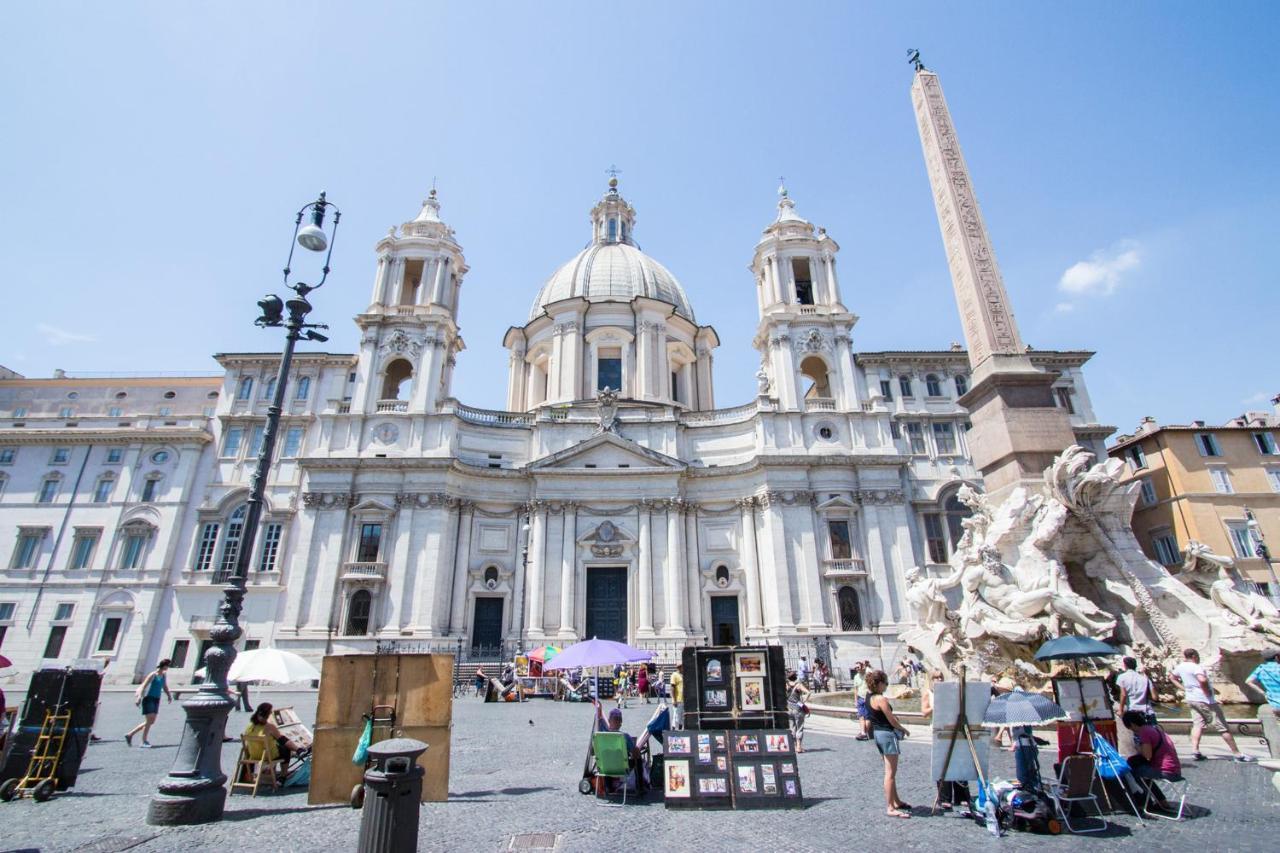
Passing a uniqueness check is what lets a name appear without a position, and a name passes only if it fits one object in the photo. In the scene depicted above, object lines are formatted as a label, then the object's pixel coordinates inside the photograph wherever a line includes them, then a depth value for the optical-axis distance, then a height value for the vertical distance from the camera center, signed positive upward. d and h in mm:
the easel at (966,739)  6440 -771
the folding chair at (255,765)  8219 -1106
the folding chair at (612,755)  7824 -993
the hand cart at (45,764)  7910 -1035
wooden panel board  7707 -431
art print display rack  7199 -975
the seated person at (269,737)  8359 -791
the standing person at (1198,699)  8836 -497
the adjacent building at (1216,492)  25594 +6621
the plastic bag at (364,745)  7475 -806
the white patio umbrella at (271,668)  10062 +85
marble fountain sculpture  11750 +1288
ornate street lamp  6539 -564
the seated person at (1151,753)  6680 -922
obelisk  13477 +6600
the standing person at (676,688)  16197 -478
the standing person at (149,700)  11977 -441
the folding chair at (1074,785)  6301 -1151
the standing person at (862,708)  11945 -782
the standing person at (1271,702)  8016 -490
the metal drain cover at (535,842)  6031 -1557
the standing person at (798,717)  11492 -860
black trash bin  5035 -1002
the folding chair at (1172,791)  6402 -1353
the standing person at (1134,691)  8125 -346
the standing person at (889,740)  6609 -722
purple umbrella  11047 +233
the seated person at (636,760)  8008 -1076
